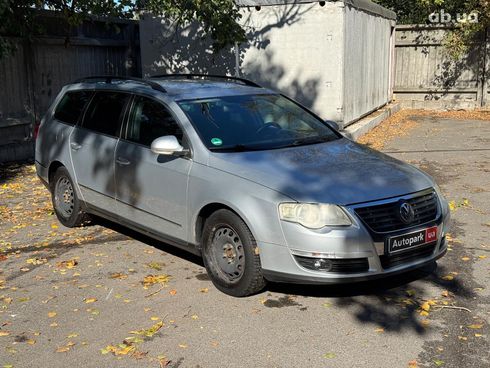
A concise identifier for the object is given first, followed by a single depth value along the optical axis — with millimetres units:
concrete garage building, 12258
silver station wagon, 4273
